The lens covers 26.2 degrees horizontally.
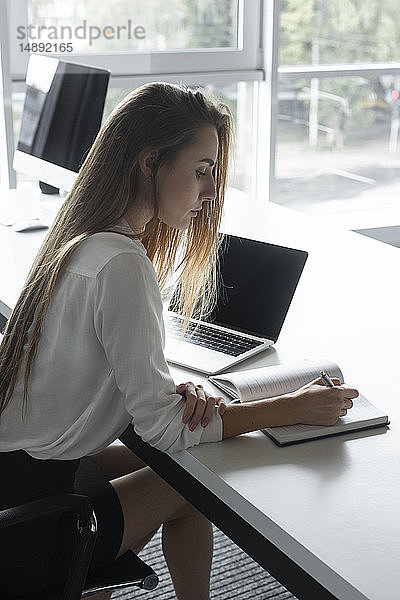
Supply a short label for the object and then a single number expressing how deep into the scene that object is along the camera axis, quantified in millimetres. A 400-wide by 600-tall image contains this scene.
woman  1278
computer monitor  2469
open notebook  1323
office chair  1183
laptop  1647
